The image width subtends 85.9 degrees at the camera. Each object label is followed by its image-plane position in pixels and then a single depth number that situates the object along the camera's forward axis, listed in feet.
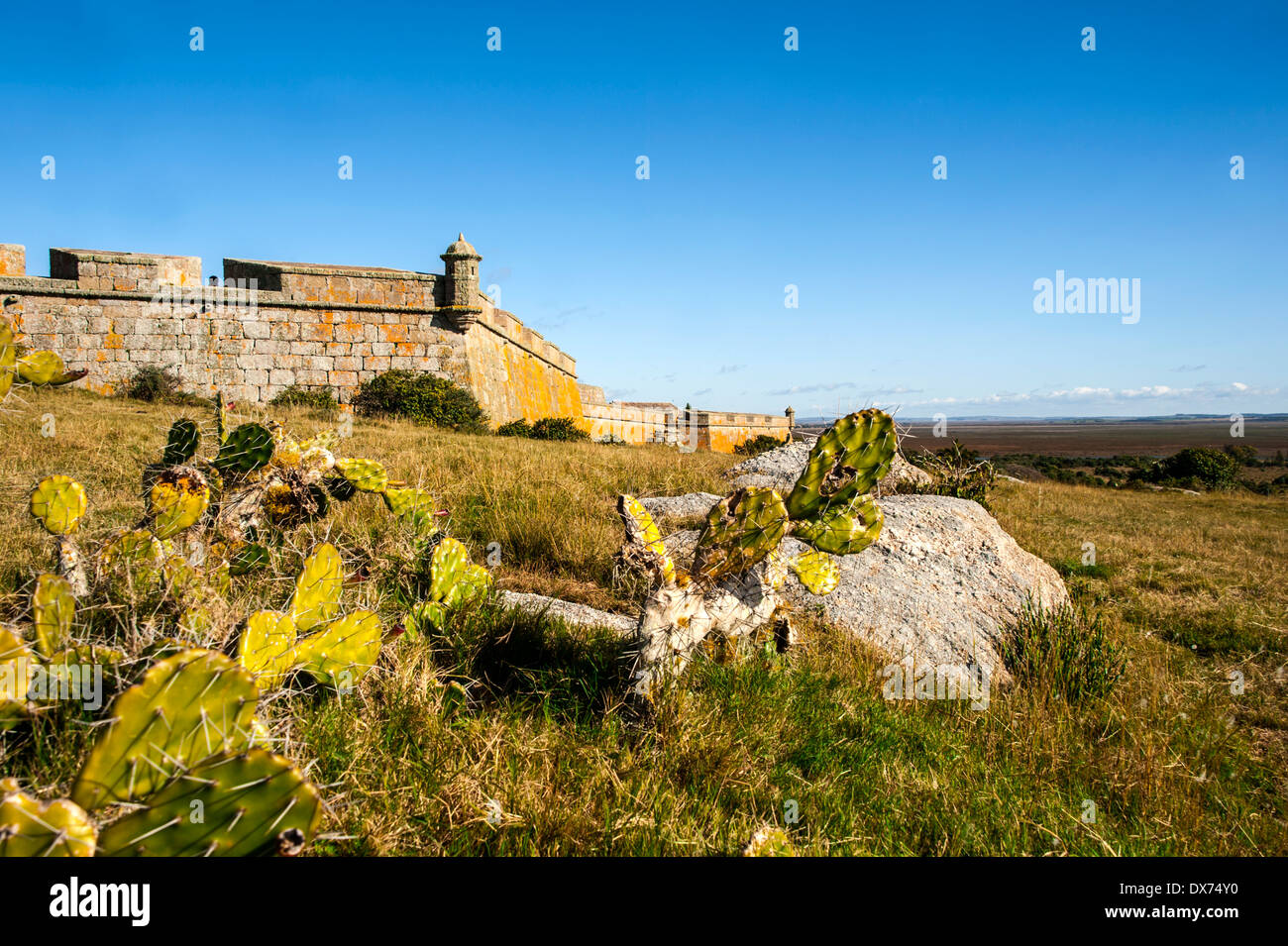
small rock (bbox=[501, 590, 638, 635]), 11.96
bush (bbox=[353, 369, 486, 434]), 49.14
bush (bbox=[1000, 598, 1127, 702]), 12.96
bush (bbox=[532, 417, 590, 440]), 56.70
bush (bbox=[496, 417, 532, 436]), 54.65
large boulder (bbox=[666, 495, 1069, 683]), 14.42
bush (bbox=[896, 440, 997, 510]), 30.83
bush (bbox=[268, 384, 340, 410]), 49.85
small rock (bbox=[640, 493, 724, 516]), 20.96
